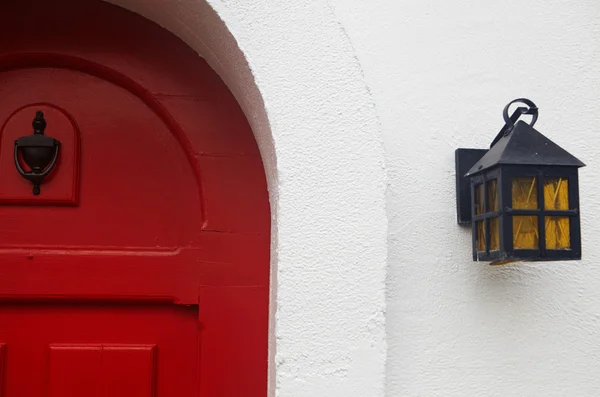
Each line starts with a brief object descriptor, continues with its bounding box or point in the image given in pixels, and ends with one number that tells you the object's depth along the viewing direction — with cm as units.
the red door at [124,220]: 189
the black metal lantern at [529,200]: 161
